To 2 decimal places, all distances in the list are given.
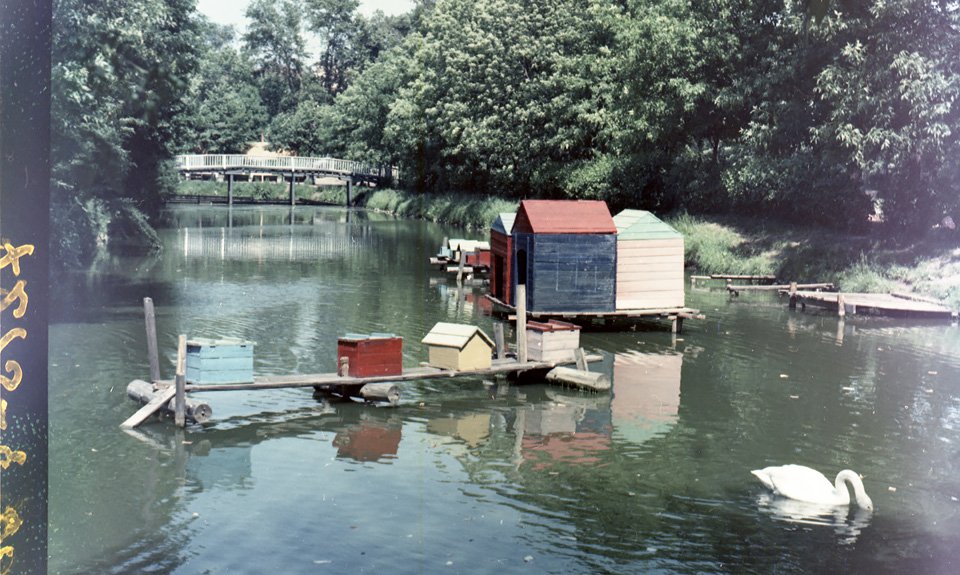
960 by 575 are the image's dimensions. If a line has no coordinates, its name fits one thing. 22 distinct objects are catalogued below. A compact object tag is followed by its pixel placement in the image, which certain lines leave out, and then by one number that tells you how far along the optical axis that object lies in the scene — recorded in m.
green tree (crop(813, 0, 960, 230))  36.34
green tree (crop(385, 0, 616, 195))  60.06
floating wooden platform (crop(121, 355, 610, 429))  18.03
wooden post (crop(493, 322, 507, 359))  23.12
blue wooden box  18.48
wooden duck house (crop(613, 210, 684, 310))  29.69
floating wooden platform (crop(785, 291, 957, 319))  33.12
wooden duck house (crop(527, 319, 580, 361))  22.95
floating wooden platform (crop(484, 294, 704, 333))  28.77
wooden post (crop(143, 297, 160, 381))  18.88
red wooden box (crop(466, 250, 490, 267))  42.47
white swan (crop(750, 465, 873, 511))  14.48
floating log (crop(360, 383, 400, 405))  19.84
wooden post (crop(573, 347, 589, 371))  22.83
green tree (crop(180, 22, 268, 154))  87.31
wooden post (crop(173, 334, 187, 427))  17.78
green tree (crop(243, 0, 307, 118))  73.56
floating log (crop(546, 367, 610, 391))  21.95
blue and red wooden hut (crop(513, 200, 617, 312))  28.69
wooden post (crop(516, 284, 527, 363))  22.69
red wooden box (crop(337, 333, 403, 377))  20.02
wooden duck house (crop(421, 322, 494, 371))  21.25
